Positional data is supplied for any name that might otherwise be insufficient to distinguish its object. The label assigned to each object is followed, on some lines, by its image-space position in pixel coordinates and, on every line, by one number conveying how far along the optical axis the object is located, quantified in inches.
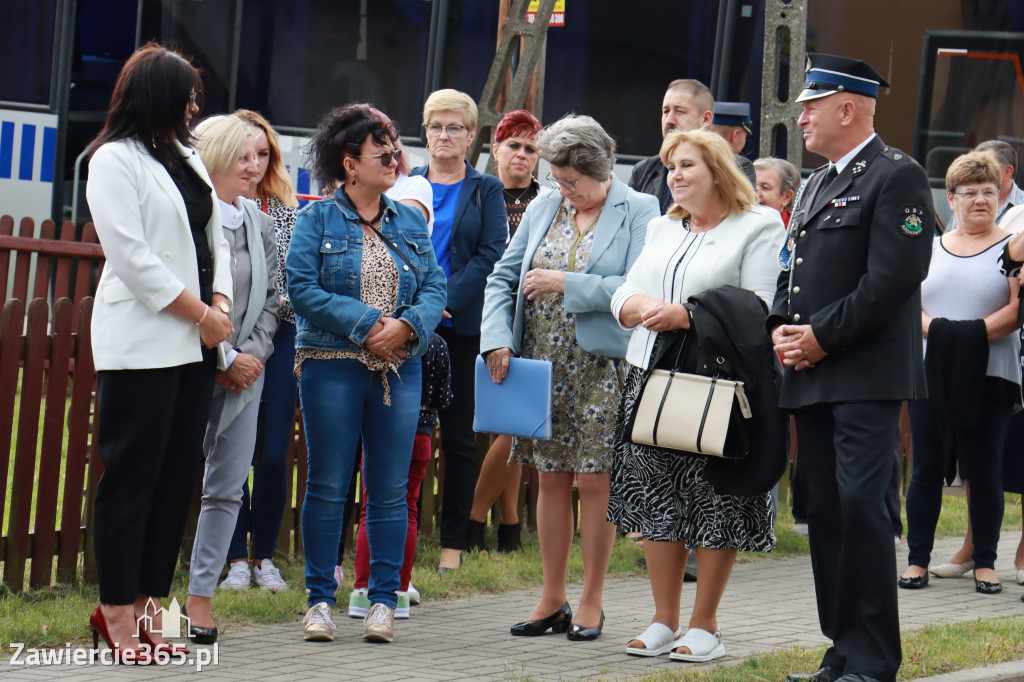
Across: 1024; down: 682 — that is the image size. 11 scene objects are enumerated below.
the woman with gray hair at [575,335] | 436.5
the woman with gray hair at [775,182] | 617.3
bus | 925.2
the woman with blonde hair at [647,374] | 406.6
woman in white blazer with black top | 366.3
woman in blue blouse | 521.0
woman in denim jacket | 414.9
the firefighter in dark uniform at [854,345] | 361.4
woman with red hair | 557.3
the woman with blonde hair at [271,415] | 484.1
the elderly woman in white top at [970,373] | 532.7
